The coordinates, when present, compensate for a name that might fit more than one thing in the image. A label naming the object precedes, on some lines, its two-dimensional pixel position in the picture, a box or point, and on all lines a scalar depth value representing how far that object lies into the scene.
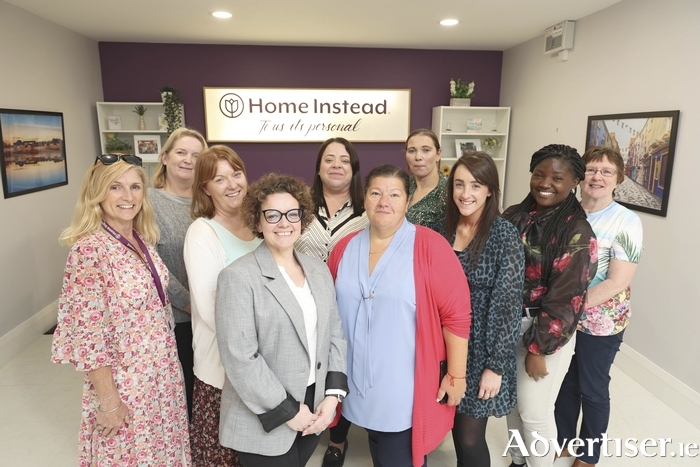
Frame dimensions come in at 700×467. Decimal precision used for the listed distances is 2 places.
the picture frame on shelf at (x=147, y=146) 4.92
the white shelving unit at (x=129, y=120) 4.75
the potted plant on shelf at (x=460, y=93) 5.11
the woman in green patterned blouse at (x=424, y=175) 2.25
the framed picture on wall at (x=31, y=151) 3.34
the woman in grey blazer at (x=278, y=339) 1.30
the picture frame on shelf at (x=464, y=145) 5.23
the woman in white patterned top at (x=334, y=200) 2.04
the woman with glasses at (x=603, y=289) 1.89
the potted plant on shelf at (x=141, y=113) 4.85
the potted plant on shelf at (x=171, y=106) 4.74
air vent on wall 3.86
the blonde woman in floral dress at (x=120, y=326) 1.43
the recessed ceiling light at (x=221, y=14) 3.67
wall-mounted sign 5.12
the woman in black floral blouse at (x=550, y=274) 1.61
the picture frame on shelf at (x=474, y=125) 5.18
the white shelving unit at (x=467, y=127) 5.18
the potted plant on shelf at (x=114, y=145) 4.71
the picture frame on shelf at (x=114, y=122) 4.78
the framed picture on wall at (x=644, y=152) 2.87
